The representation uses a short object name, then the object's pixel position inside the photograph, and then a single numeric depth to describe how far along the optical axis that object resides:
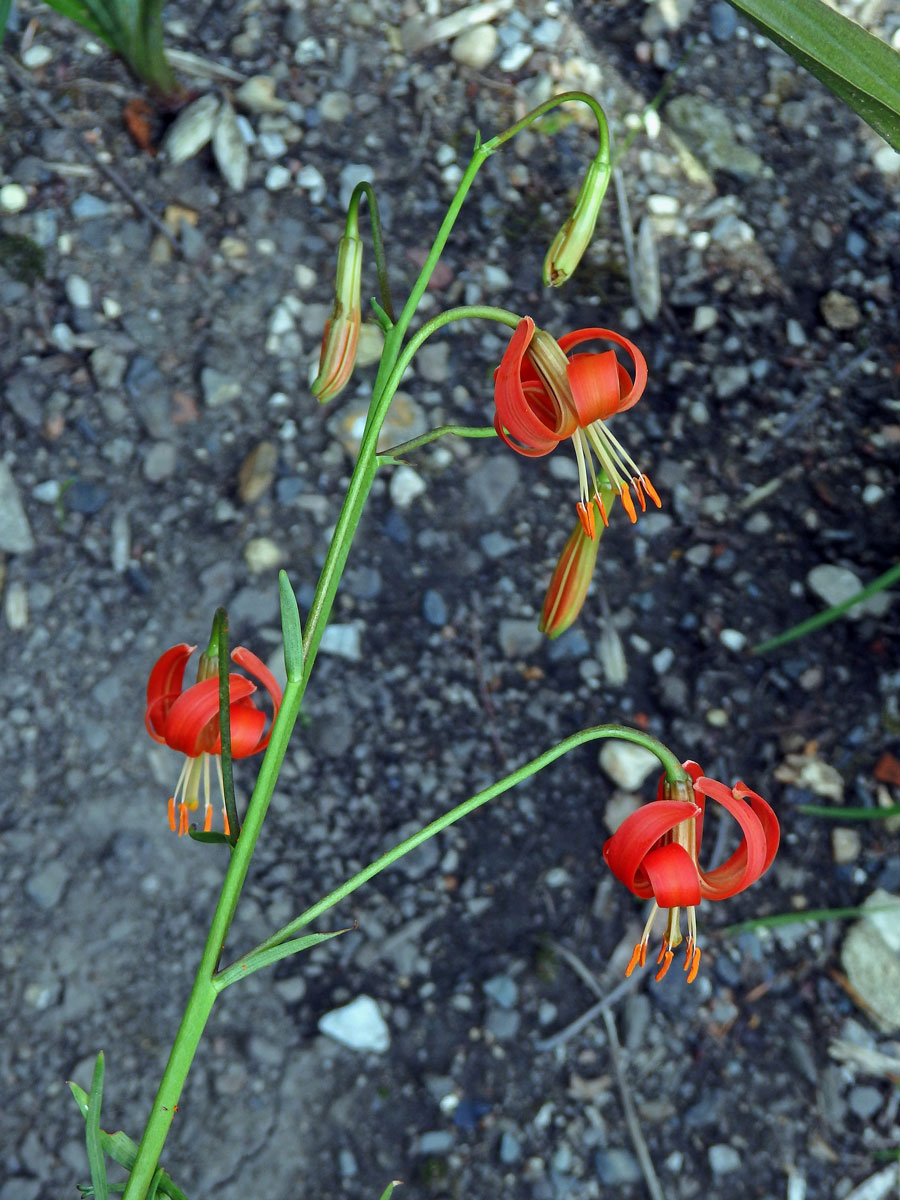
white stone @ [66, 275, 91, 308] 0.67
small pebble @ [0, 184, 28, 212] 0.67
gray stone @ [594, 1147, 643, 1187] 0.62
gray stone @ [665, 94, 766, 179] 0.73
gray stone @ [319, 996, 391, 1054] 0.62
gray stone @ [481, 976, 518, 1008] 0.63
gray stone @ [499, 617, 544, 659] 0.67
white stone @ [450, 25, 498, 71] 0.72
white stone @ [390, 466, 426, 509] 0.67
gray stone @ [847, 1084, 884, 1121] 0.63
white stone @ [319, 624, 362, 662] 0.66
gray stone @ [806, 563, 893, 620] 0.68
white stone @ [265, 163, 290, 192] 0.70
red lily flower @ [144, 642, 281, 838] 0.48
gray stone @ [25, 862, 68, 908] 0.62
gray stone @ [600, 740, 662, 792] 0.65
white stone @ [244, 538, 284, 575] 0.66
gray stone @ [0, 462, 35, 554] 0.65
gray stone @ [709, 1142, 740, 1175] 0.62
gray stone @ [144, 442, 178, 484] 0.67
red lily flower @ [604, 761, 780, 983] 0.46
